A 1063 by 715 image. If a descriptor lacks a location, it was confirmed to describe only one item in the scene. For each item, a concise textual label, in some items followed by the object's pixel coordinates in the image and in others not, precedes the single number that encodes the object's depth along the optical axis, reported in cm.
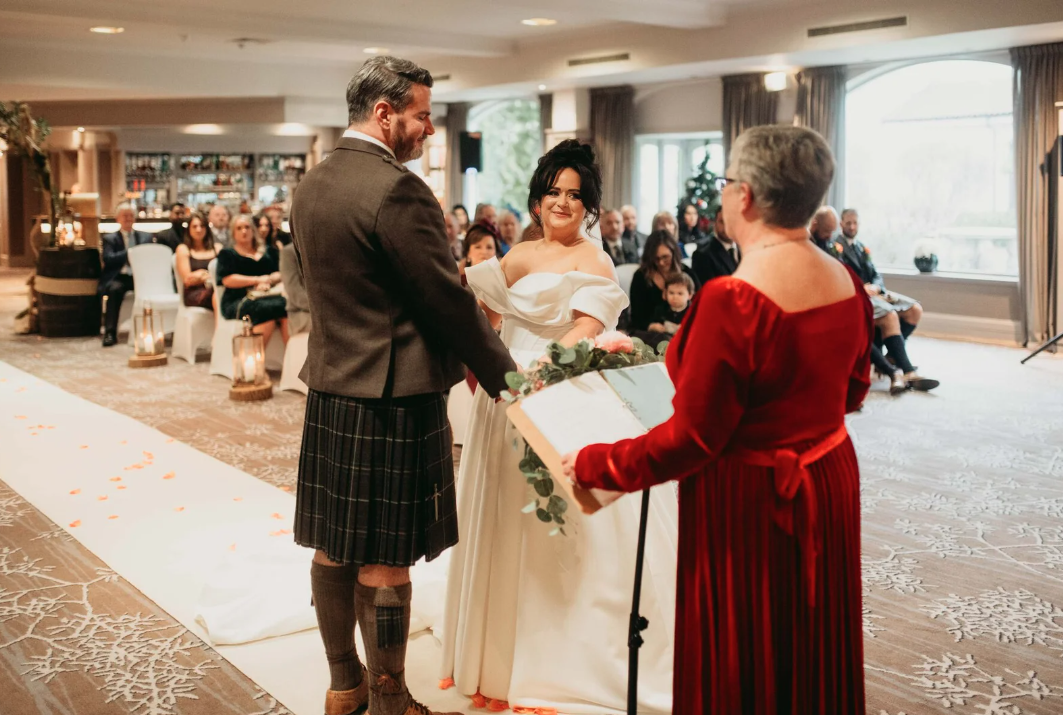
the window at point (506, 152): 1736
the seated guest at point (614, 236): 967
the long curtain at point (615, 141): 1415
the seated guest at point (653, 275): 702
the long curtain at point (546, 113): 1496
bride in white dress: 269
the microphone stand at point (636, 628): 204
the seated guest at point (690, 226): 1099
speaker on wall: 1404
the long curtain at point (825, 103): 1145
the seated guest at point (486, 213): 1028
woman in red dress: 173
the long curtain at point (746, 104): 1217
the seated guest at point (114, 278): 1014
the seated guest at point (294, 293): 748
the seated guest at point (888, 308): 785
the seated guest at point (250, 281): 812
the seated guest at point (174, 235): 1024
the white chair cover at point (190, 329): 905
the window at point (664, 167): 1429
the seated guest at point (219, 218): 1041
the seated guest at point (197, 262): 908
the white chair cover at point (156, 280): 966
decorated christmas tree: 1216
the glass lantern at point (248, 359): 732
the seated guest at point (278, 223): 968
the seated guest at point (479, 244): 563
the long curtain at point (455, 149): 1700
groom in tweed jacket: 228
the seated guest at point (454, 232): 955
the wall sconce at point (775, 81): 1156
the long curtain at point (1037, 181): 991
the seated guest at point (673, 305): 699
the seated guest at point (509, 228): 965
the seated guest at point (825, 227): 842
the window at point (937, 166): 1091
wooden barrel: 1052
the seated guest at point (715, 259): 764
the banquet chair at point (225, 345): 825
